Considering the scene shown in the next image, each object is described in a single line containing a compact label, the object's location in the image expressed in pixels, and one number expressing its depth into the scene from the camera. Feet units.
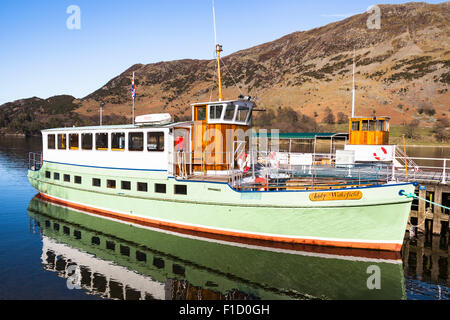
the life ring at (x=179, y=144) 50.75
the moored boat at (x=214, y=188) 40.04
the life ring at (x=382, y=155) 67.21
